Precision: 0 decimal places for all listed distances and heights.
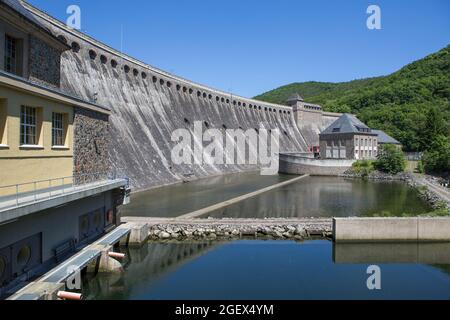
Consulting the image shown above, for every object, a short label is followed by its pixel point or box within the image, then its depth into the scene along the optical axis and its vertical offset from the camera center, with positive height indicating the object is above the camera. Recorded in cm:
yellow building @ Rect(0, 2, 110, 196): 1208 +179
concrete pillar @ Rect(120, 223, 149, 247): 2150 -439
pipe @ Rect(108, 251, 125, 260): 1771 -443
